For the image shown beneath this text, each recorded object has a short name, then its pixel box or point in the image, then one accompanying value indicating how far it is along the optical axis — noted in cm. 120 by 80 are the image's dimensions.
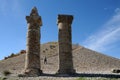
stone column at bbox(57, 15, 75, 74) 1090
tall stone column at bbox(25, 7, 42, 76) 1067
